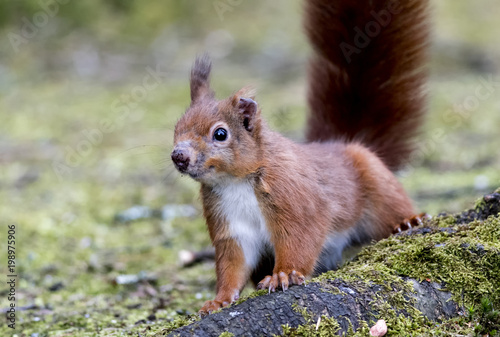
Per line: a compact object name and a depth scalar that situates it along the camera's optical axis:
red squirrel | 3.10
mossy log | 3.03
